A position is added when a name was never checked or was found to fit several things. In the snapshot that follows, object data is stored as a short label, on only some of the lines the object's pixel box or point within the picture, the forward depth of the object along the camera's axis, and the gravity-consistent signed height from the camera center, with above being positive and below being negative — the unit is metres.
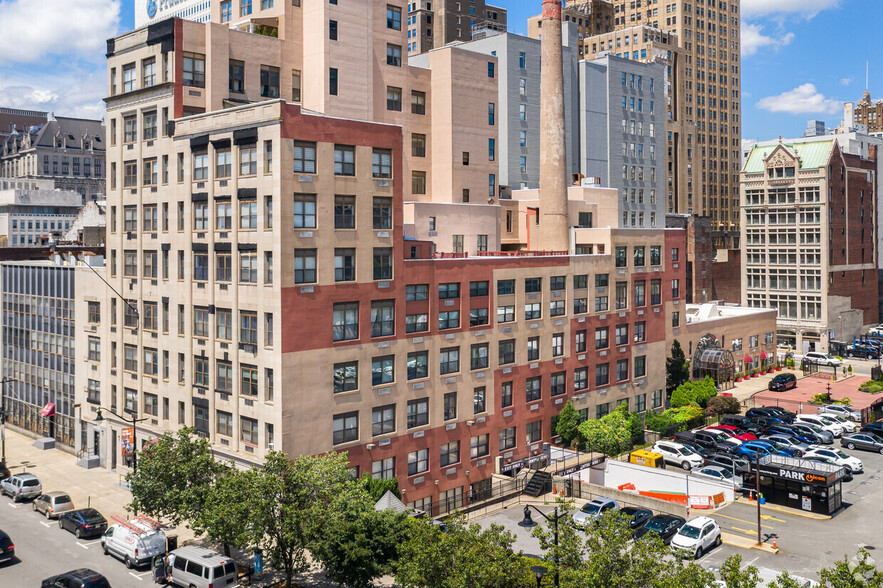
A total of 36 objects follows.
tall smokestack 81.19 +13.76
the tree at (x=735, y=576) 25.64 -9.81
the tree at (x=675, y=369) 93.88 -10.76
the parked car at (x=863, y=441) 76.94 -16.05
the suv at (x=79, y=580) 42.06 -16.02
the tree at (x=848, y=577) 24.89 -9.60
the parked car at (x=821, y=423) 81.19 -15.17
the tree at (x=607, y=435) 68.12 -13.50
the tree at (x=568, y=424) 72.19 -13.25
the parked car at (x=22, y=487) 61.94 -16.25
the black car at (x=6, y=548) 48.31 -16.36
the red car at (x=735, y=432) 77.62 -15.35
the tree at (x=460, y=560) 33.16 -12.10
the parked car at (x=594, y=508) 55.07 -16.12
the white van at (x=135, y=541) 48.31 -16.18
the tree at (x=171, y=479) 47.78 -12.30
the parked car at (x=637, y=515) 53.19 -16.30
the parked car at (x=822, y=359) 118.06 -12.41
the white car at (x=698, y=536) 49.62 -16.45
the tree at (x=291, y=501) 41.97 -12.11
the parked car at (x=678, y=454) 69.25 -15.62
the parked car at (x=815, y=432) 78.01 -15.40
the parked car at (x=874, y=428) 79.78 -15.30
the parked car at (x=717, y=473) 64.25 -16.08
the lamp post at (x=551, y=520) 41.53 -13.03
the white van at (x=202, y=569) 43.62 -16.17
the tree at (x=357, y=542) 40.38 -13.52
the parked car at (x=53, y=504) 57.34 -16.28
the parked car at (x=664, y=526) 52.06 -16.48
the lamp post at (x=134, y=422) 60.06 -12.07
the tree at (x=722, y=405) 87.12 -14.06
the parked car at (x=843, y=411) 87.06 -14.90
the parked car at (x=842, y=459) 69.06 -16.05
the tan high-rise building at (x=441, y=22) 164.00 +54.12
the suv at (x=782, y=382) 104.12 -13.83
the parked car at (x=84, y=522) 53.16 -16.37
